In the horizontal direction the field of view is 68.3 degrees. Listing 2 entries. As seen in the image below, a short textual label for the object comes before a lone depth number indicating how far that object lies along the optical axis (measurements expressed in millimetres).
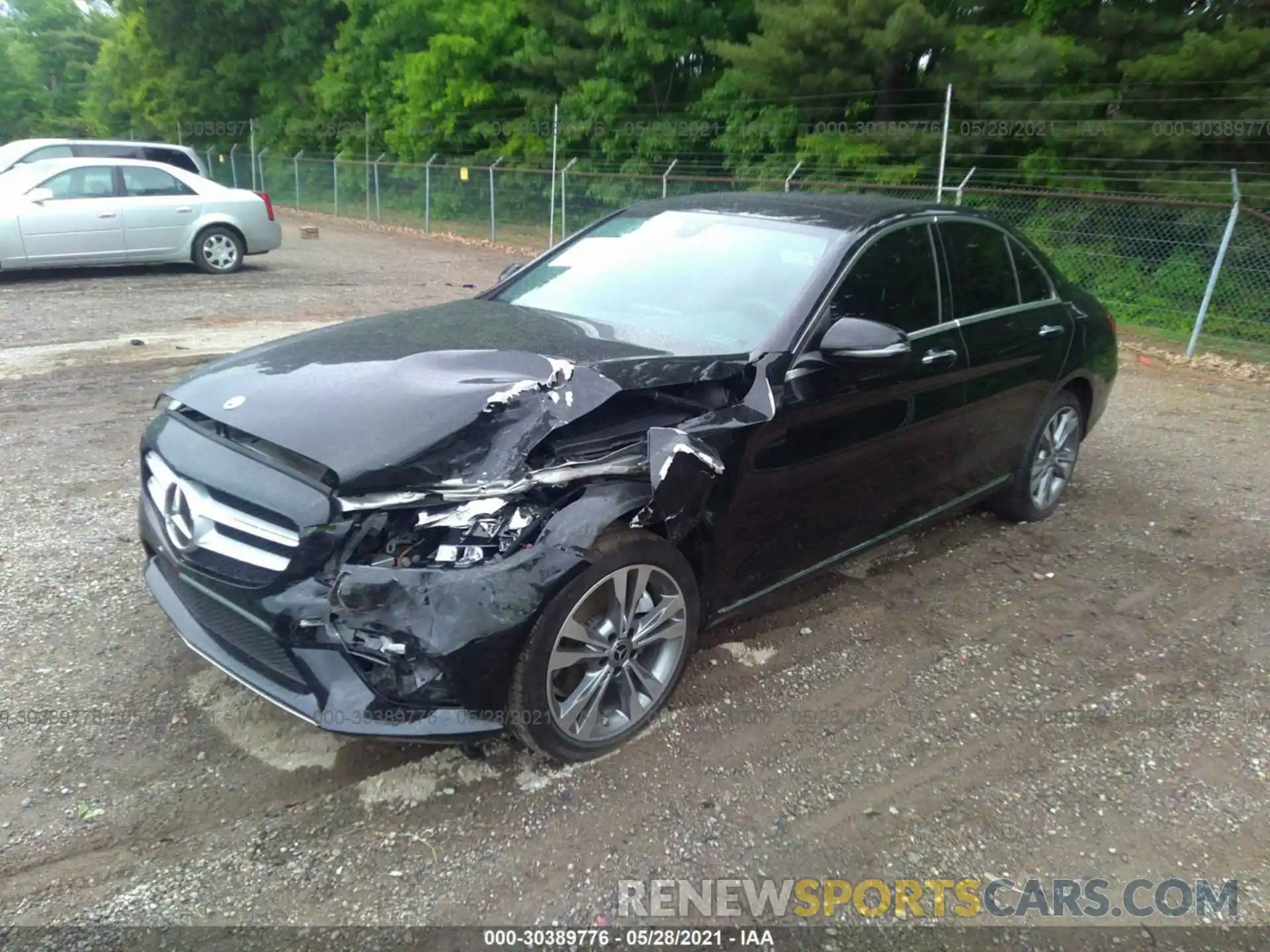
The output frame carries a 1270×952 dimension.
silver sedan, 11062
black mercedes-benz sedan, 2625
